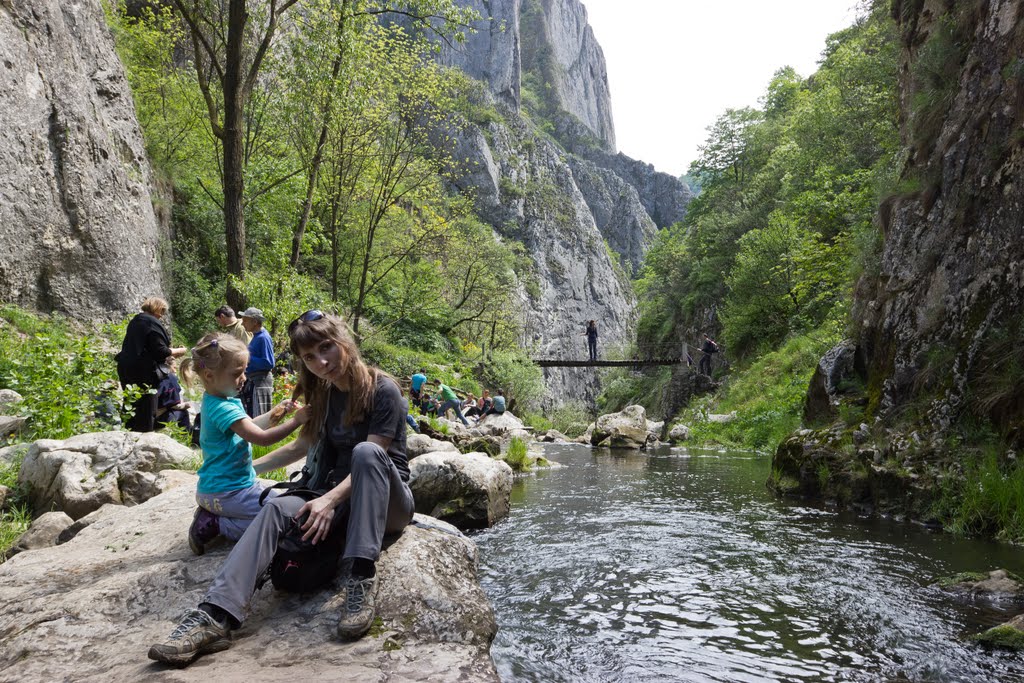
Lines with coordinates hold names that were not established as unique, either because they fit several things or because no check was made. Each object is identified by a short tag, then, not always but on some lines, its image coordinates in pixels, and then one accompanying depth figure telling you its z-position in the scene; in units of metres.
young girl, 3.75
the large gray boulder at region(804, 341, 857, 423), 11.03
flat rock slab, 2.88
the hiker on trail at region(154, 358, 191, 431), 8.52
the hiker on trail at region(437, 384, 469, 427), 20.25
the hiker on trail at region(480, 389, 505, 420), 21.35
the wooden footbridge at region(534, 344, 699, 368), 34.12
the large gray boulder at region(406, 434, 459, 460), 10.41
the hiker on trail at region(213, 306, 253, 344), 8.47
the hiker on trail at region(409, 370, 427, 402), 18.83
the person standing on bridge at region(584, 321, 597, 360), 38.94
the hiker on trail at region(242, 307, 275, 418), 8.23
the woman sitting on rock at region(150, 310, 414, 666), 3.07
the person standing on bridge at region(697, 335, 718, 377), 30.31
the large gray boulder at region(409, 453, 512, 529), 8.12
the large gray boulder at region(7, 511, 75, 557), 5.02
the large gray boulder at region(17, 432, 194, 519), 5.90
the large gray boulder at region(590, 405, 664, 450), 19.59
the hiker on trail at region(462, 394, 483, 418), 22.66
